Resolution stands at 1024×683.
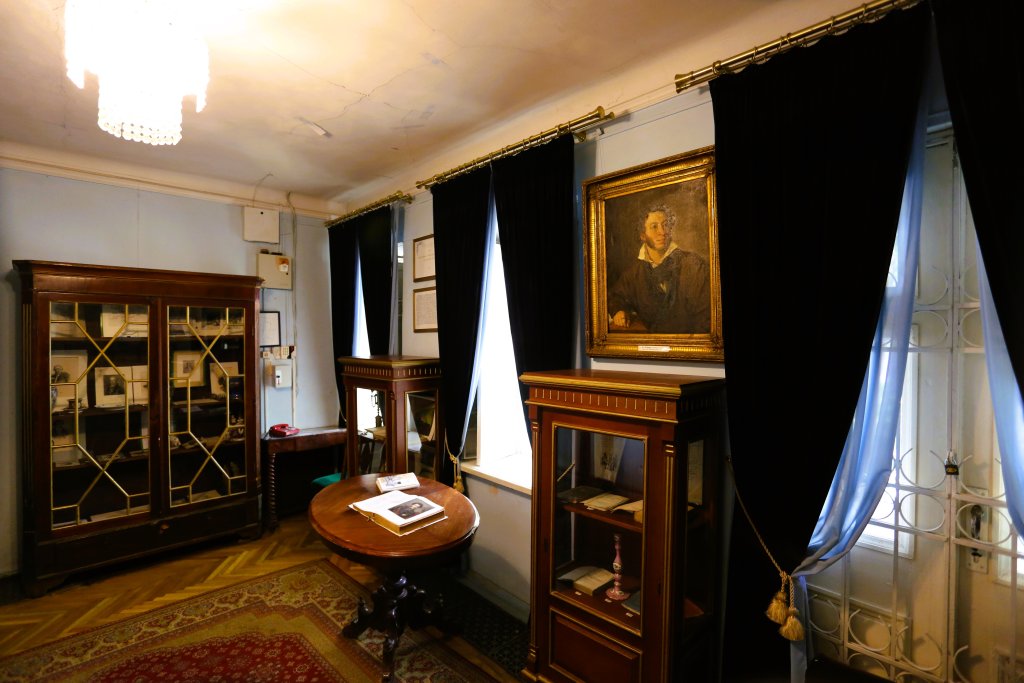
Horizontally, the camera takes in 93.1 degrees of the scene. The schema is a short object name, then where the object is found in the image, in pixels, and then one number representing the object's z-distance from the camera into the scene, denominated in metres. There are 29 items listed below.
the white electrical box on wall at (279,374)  3.97
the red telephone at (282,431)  3.78
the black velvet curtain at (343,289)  3.97
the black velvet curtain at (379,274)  3.52
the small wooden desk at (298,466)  3.66
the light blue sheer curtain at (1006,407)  1.25
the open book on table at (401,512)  1.99
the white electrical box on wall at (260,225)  3.86
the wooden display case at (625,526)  1.60
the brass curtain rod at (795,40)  1.41
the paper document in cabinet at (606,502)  1.83
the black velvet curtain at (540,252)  2.26
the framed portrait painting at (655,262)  1.84
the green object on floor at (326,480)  3.65
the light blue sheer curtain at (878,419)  1.41
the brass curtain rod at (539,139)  2.14
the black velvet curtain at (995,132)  1.19
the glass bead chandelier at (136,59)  1.34
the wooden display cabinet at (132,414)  2.79
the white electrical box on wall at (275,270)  3.93
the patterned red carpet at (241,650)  2.12
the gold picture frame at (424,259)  3.23
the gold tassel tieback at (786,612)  1.50
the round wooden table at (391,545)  1.82
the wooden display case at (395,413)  2.95
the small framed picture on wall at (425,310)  3.22
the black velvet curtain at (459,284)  2.72
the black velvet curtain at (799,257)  1.38
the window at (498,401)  2.85
